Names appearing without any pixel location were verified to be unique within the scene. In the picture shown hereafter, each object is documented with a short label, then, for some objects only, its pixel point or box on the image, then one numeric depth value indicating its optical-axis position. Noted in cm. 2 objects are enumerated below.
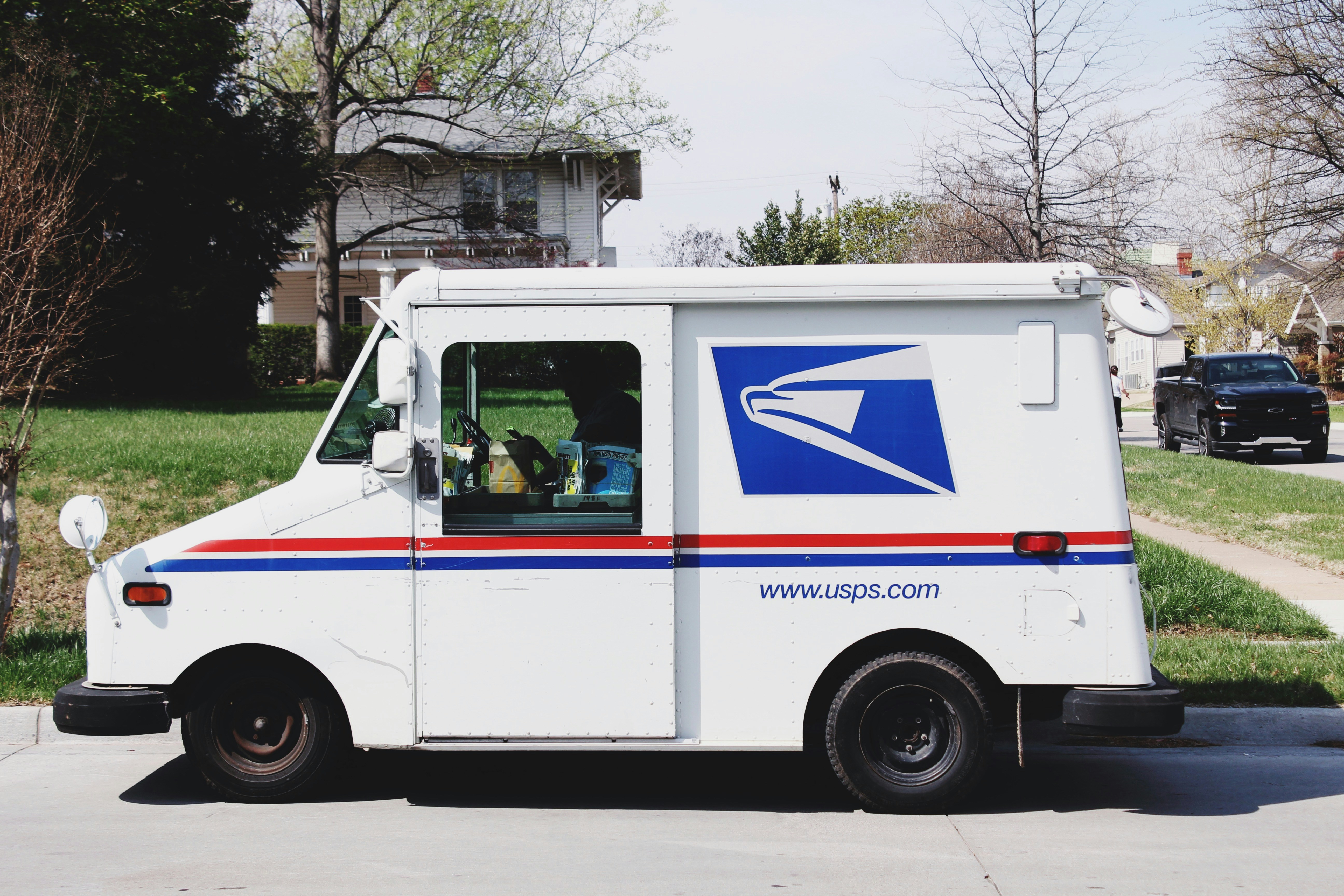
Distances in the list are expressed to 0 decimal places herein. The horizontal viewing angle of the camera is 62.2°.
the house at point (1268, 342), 1778
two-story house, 2797
